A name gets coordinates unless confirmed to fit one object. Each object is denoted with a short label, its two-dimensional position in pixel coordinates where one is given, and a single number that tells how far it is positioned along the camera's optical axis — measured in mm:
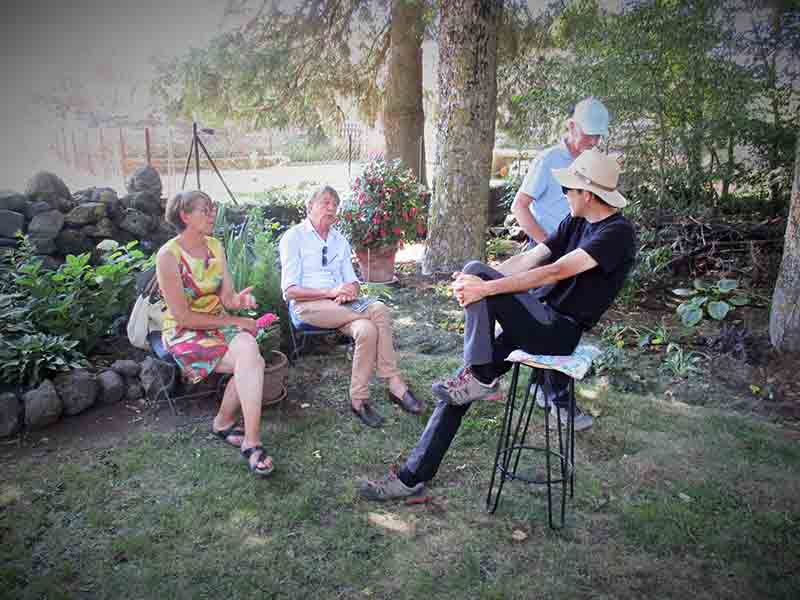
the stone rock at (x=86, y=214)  5055
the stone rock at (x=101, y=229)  5137
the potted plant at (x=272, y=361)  3598
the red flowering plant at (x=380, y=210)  6305
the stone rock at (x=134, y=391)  3664
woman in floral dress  3059
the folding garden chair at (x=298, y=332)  3797
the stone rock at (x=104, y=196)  5301
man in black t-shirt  2418
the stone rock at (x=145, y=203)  5641
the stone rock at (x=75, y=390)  3406
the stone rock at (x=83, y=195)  5375
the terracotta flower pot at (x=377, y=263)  6539
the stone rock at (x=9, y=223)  4689
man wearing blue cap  3398
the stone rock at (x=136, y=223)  5414
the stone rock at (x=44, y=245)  4781
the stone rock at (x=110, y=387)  3570
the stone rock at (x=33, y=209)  4941
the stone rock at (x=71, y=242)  4961
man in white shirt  3625
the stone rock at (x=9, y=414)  3203
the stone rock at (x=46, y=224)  4820
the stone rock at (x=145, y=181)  5824
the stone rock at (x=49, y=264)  4742
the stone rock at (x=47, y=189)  5090
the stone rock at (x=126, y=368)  3709
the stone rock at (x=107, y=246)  4609
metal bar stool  2453
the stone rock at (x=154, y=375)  3545
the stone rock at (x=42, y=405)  3273
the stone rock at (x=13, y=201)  4824
